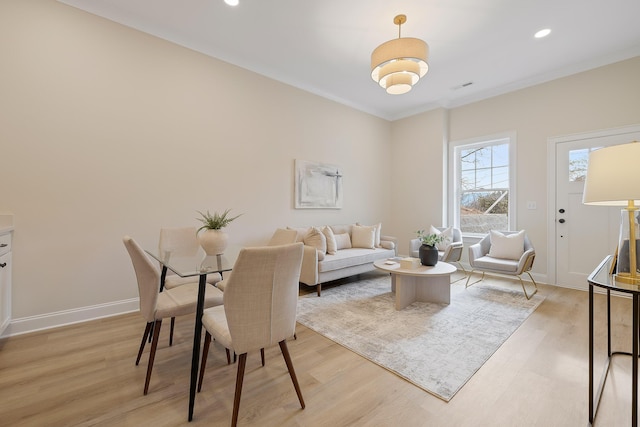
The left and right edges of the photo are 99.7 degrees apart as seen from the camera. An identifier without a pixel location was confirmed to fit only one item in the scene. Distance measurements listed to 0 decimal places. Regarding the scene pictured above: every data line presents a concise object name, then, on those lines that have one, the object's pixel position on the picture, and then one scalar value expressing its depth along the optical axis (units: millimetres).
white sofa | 3498
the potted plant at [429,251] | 3295
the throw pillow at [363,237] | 4590
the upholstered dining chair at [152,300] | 1621
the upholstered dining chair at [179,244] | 2443
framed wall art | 4367
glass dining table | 1479
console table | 1174
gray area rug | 1941
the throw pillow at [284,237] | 2510
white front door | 3615
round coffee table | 3047
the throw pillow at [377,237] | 4744
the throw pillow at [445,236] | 4657
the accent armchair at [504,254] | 3491
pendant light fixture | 2410
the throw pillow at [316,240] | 3721
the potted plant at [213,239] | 2105
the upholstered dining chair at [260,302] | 1319
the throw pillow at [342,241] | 4480
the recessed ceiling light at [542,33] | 3086
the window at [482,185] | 4609
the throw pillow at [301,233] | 4004
